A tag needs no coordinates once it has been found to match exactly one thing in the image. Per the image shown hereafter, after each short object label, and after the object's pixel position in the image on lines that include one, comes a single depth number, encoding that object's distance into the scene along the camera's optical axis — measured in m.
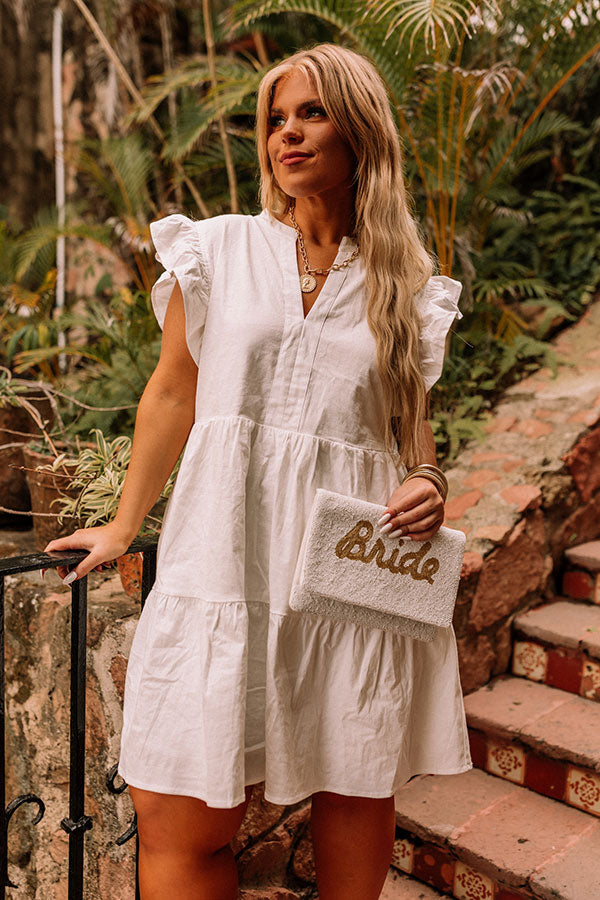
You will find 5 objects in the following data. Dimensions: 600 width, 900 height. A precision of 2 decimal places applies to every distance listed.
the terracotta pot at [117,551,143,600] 1.86
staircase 1.87
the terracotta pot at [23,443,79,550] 2.16
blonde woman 1.13
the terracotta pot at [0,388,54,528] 2.52
